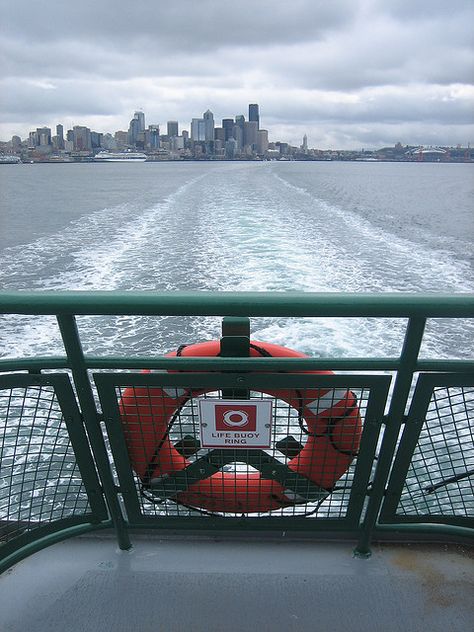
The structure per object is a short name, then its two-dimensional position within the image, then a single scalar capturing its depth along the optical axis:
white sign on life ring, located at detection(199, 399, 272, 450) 1.80
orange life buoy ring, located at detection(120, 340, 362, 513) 1.88
